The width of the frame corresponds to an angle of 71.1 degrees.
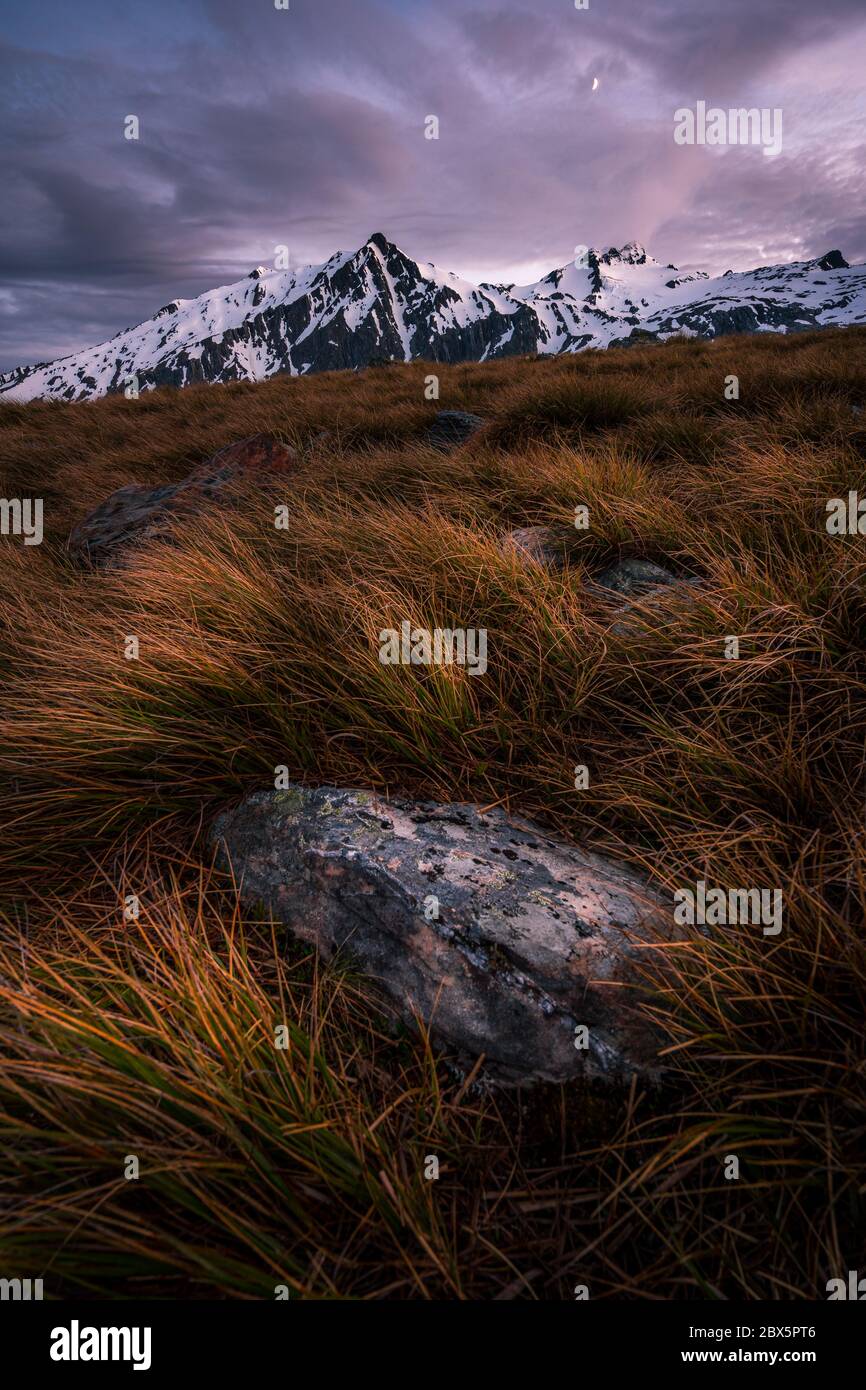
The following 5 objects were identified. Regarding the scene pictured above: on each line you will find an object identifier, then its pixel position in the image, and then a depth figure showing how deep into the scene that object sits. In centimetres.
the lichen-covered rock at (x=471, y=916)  148
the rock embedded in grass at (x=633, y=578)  321
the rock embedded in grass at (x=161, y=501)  500
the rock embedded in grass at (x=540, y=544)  356
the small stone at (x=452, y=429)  695
